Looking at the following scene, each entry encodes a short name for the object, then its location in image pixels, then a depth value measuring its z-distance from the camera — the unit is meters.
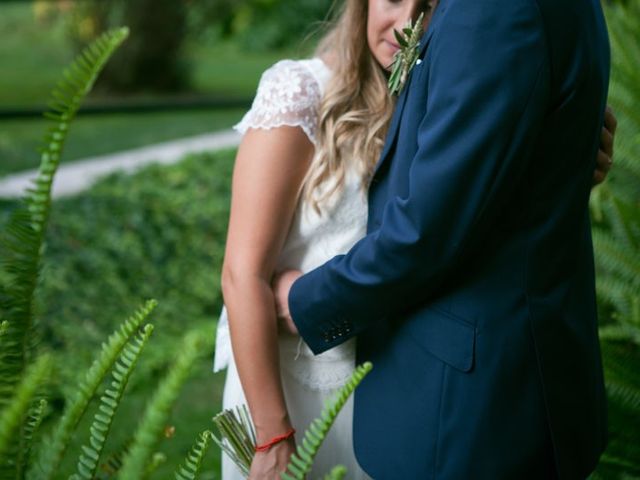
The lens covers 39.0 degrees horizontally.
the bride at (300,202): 1.74
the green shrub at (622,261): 2.69
